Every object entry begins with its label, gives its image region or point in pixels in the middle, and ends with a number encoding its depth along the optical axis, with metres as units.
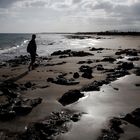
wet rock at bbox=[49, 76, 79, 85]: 5.96
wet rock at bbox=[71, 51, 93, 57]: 13.11
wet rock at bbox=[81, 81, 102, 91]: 5.27
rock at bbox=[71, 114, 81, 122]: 3.68
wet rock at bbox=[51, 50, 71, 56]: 14.52
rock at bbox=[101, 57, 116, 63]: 10.28
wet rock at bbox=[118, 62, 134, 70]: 7.92
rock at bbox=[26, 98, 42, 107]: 4.34
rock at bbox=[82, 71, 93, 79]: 6.73
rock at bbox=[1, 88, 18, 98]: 4.95
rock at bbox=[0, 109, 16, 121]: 3.79
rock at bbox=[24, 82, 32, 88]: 5.77
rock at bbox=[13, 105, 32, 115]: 4.00
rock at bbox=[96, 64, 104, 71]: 8.03
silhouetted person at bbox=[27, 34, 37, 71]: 9.15
